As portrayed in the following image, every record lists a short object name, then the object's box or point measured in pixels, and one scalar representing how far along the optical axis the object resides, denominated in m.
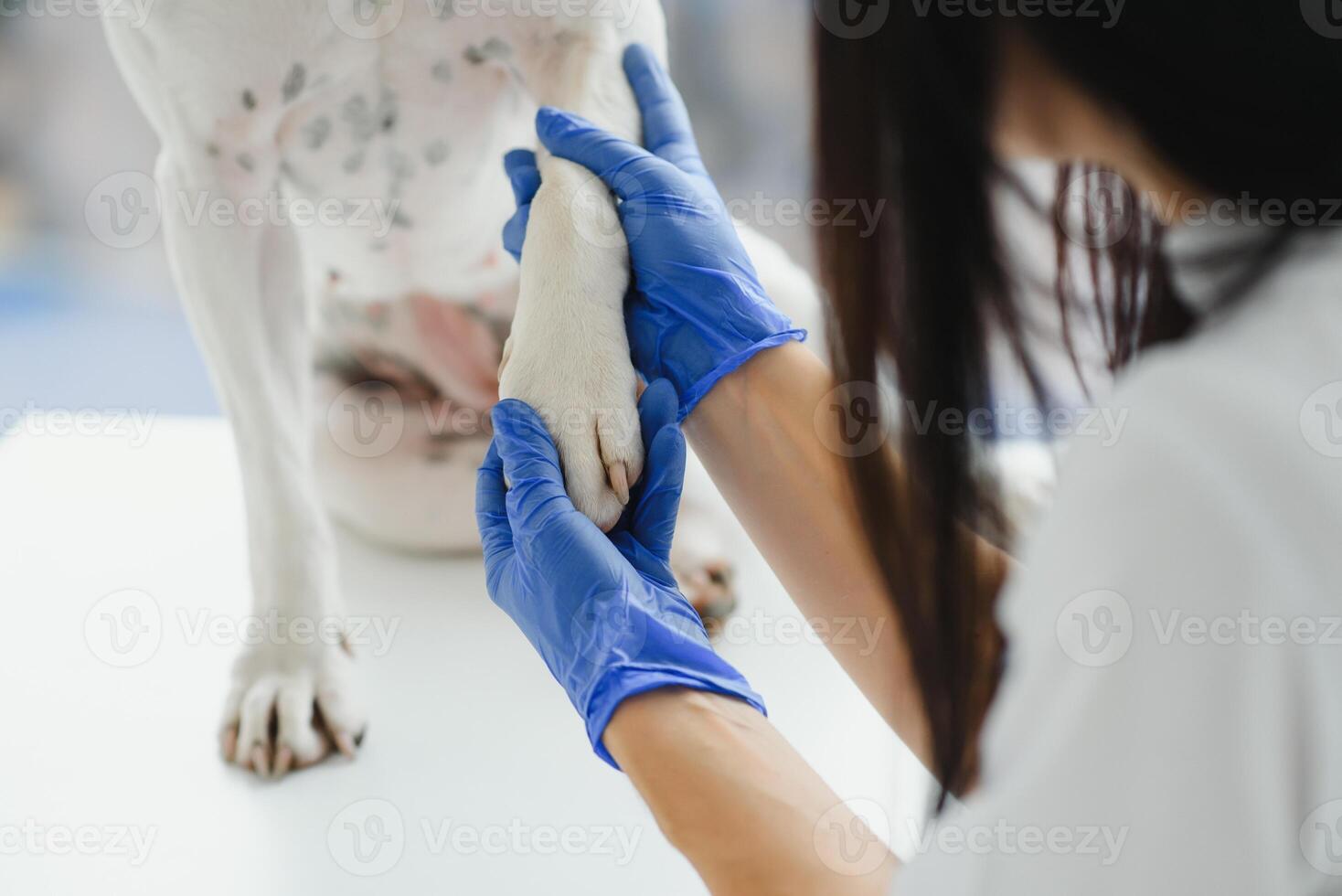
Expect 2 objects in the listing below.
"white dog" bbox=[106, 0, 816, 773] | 1.60
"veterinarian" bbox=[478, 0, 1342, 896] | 1.35
